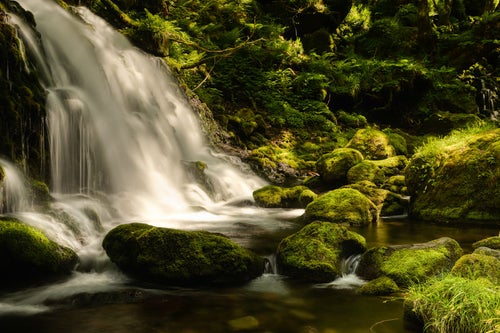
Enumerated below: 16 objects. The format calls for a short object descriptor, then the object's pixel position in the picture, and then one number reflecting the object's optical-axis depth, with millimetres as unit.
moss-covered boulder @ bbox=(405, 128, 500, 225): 8531
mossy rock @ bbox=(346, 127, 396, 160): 13781
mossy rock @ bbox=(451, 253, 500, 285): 4184
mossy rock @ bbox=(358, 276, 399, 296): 4770
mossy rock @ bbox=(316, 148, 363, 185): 11828
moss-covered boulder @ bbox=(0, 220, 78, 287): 5051
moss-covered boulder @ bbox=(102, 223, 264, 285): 5188
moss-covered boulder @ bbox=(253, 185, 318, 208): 10414
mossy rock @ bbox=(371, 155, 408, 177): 12170
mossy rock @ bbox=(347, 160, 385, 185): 11305
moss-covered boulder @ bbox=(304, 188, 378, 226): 8406
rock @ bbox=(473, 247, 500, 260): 4977
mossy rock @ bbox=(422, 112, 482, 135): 17109
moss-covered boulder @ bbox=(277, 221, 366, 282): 5418
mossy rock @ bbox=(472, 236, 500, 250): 5617
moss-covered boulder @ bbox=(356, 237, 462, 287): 4918
